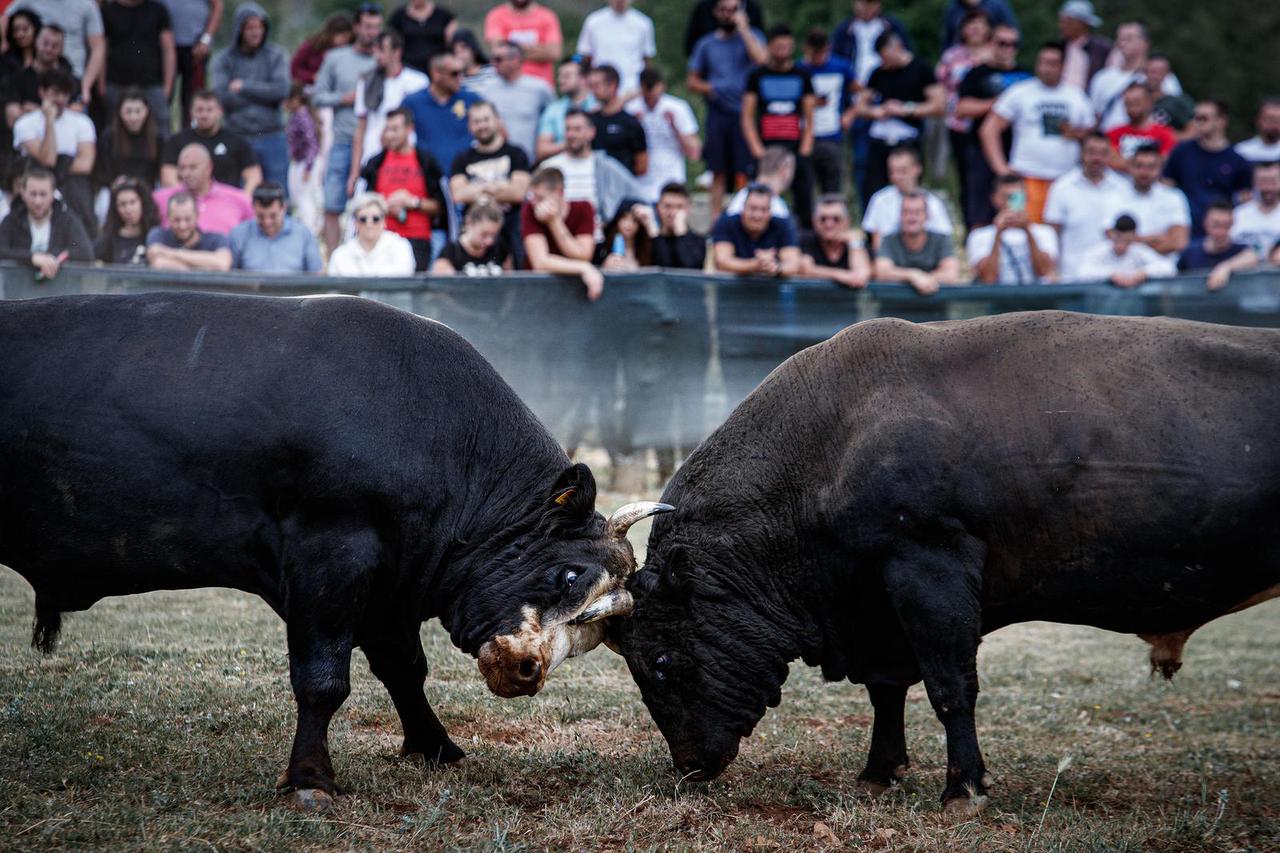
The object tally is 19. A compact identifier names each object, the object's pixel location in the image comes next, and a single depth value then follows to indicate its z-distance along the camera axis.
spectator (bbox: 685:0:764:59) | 15.59
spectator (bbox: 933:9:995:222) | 15.27
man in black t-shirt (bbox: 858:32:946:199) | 15.13
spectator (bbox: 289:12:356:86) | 15.41
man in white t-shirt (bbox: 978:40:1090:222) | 14.69
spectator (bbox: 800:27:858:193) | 14.98
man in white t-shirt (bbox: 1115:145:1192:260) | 13.95
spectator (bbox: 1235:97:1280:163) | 14.96
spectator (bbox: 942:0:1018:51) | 16.41
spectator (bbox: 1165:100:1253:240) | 14.87
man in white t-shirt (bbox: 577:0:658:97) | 15.35
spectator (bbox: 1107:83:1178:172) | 15.16
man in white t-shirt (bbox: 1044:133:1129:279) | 13.78
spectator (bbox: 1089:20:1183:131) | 15.89
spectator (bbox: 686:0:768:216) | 15.04
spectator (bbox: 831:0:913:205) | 15.92
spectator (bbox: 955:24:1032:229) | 14.96
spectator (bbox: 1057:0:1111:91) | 16.41
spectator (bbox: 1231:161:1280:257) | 14.00
